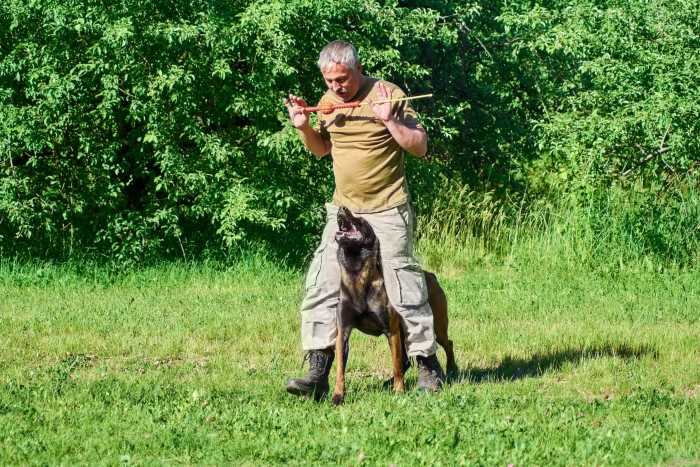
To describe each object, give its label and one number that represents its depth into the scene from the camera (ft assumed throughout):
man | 45.42
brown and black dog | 46.03
